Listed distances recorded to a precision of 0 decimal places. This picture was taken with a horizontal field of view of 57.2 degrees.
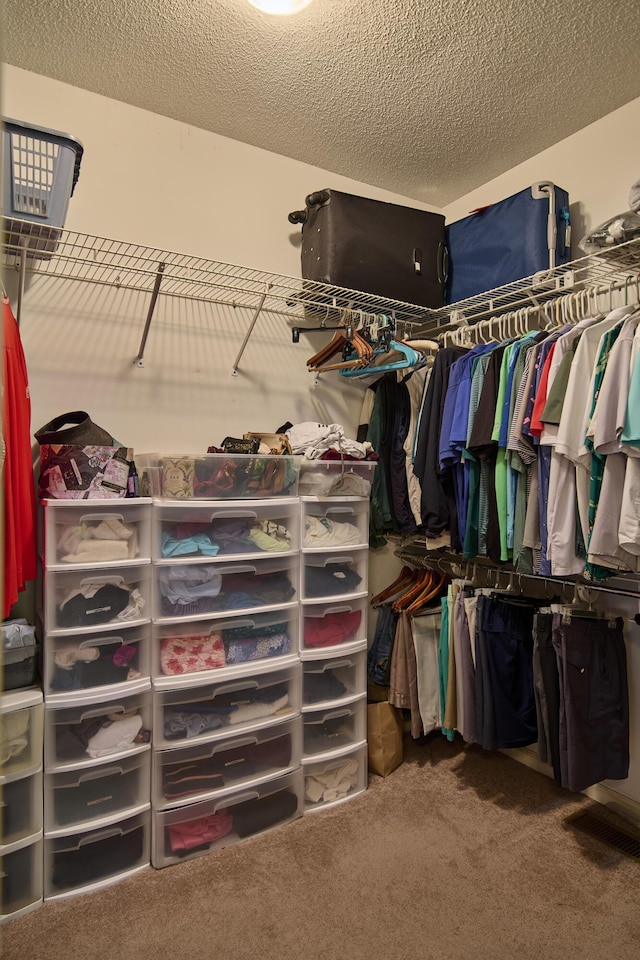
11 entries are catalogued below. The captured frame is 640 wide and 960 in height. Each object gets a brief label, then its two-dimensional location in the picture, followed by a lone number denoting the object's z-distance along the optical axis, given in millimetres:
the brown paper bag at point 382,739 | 2348
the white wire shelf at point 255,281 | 1918
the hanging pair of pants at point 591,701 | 1862
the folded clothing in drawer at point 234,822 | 1875
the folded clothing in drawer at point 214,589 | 1911
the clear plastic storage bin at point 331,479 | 2197
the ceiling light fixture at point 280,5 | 1723
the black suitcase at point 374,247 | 2309
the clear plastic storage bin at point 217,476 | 1908
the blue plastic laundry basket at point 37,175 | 1609
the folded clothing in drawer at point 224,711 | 1908
